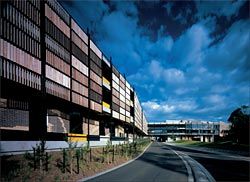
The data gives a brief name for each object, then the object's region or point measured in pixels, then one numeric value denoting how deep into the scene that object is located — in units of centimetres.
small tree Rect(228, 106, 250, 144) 4729
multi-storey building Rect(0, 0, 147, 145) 1508
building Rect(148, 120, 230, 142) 12068
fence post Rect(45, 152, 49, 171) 1151
